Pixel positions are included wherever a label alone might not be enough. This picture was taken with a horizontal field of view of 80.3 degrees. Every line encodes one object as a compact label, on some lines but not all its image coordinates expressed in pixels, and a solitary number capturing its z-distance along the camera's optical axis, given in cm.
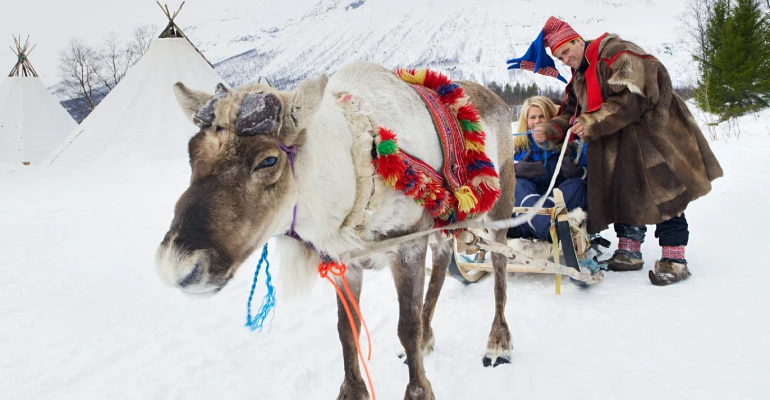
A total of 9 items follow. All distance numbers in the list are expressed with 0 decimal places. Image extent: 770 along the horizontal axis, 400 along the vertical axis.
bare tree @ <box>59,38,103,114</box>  3878
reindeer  158
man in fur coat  362
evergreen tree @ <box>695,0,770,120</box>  1856
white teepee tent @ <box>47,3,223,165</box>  1584
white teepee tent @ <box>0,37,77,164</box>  2030
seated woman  429
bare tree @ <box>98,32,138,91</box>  4112
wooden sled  358
